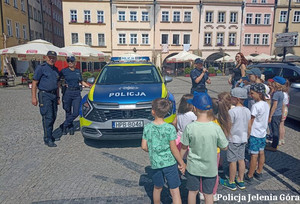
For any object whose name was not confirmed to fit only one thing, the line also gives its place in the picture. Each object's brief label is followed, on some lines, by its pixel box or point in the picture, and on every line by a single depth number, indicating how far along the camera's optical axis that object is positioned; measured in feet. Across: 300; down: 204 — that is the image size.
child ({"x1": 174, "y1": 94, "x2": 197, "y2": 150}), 10.97
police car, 15.39
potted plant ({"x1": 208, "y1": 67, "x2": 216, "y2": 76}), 97.22
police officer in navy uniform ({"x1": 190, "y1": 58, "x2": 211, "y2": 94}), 19.62
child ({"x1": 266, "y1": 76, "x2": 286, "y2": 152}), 15.17
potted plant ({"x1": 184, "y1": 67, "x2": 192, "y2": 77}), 93.30
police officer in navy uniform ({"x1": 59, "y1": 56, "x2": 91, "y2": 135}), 19.43
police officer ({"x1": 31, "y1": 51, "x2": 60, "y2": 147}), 16.51
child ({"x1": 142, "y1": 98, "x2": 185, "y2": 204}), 8.73
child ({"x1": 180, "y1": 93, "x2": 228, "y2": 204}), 8.34
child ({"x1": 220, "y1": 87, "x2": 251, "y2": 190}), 10.88
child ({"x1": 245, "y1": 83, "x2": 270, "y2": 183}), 11.84
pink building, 116.78
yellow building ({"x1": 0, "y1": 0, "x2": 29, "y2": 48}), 82.48
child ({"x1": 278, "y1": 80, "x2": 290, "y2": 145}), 16.46
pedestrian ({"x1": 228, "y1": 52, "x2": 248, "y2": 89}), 20.45
